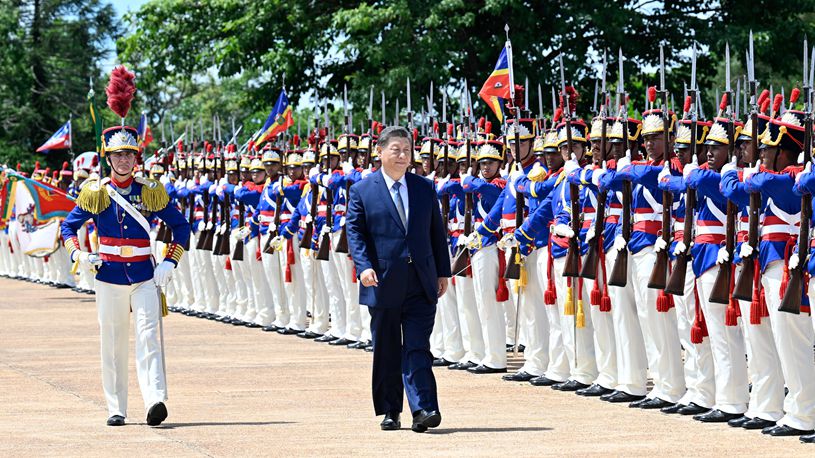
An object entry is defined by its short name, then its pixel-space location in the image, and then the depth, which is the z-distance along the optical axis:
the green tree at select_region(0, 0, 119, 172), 53.53
